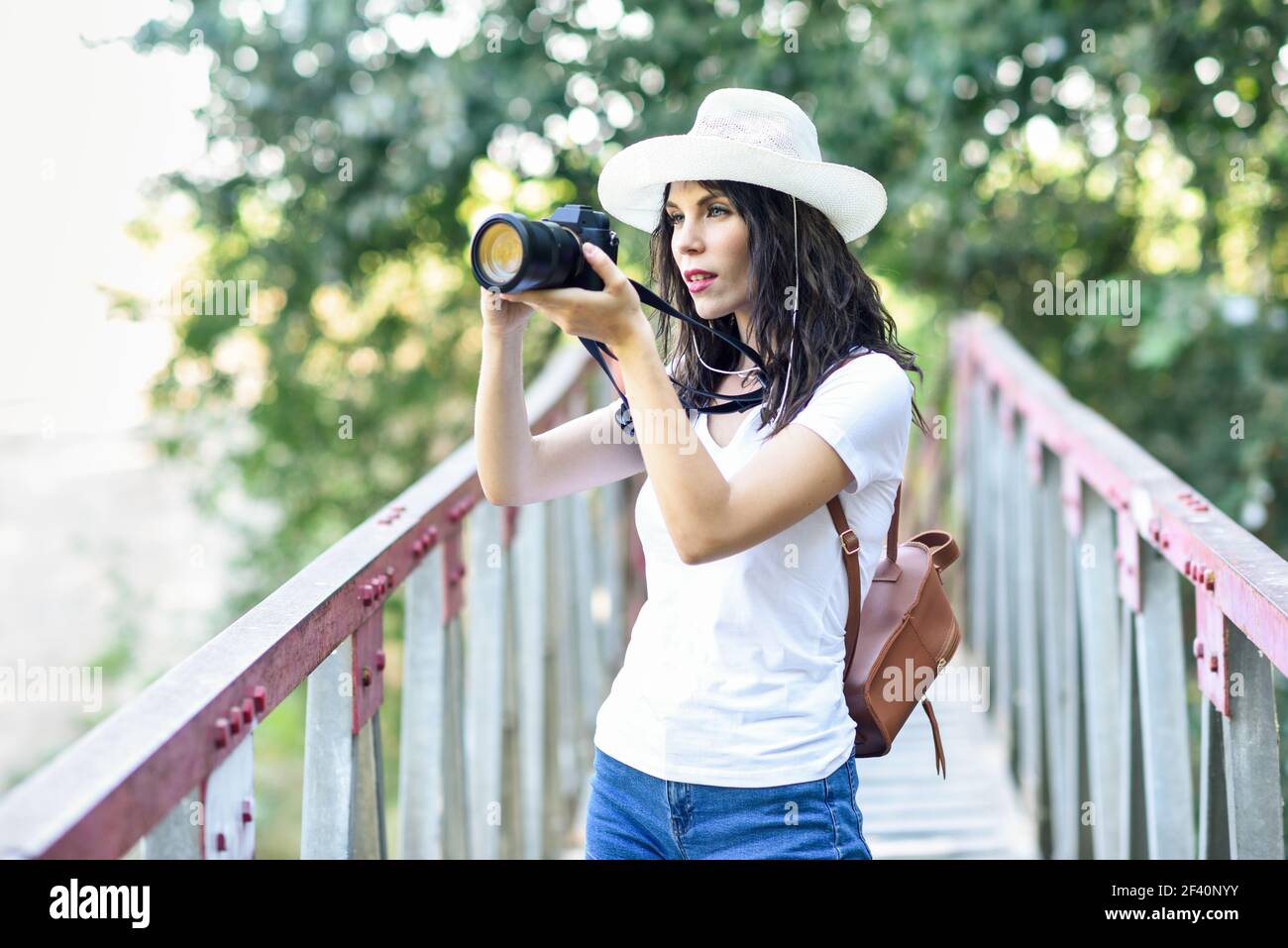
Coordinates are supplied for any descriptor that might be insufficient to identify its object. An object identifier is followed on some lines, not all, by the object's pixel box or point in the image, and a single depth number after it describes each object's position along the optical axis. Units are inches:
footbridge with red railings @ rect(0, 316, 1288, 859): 37.2
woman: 46.1
